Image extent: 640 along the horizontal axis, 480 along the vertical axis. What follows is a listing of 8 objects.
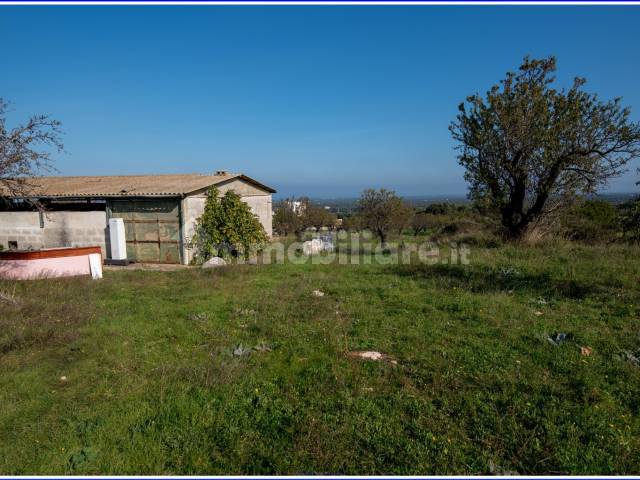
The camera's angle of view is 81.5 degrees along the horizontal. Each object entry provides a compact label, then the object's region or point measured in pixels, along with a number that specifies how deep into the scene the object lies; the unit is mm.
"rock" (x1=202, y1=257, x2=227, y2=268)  13520
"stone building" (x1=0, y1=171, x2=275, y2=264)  14516
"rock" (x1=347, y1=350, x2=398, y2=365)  5184
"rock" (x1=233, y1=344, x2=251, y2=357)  5375
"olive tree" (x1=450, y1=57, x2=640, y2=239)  13055
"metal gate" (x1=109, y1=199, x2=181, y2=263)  14555
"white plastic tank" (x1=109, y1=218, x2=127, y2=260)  14461
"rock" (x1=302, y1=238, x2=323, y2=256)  16270
